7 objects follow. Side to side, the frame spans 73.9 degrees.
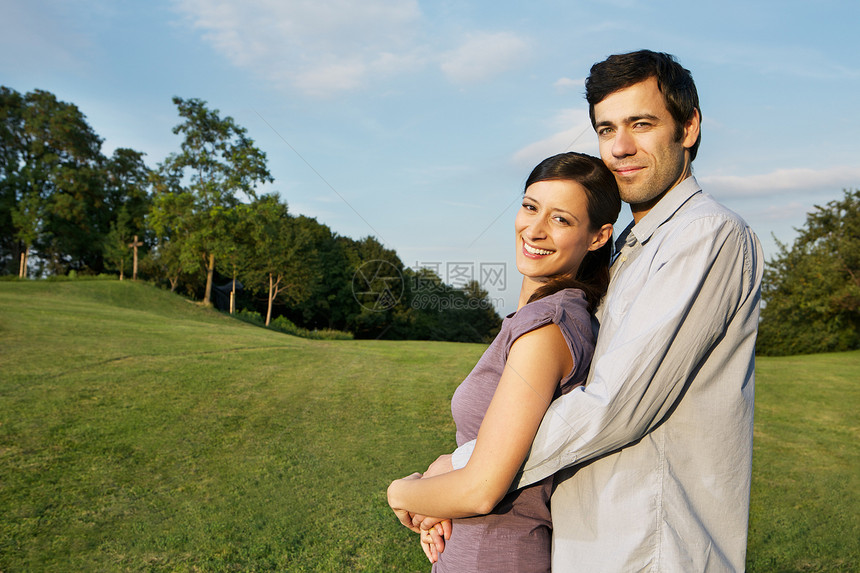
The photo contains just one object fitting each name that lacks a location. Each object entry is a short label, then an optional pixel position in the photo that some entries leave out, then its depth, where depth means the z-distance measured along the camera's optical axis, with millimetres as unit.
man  1366
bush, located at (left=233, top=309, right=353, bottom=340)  29547
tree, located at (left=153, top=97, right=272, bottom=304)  29000
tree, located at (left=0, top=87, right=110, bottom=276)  37969
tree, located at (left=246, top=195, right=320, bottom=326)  34156
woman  1491
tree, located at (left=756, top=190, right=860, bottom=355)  27016
